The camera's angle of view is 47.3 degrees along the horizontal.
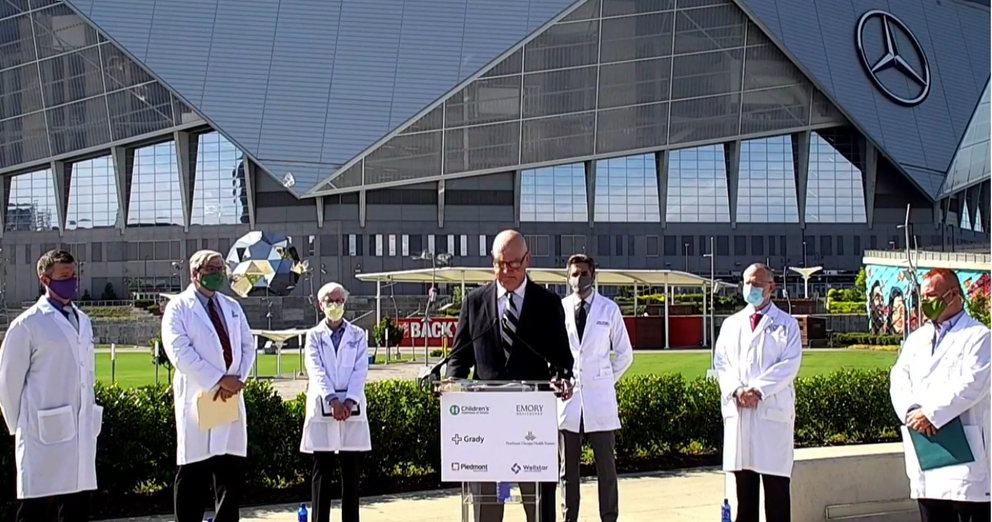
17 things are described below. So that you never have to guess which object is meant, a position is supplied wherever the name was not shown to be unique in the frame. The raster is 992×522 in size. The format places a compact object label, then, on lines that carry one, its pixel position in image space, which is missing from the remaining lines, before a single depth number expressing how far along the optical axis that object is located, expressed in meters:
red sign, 51.48
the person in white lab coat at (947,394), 7.41
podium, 6.87
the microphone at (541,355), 7.52
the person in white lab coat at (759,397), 8.84
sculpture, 52.22
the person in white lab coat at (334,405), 9.59
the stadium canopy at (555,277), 50.59
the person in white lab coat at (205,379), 8.49
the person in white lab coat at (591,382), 9.61
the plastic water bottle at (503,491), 7.03
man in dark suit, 7.59
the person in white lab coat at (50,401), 8.28
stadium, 69.06
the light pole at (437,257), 67.81
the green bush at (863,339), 48.12
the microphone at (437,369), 7.27
